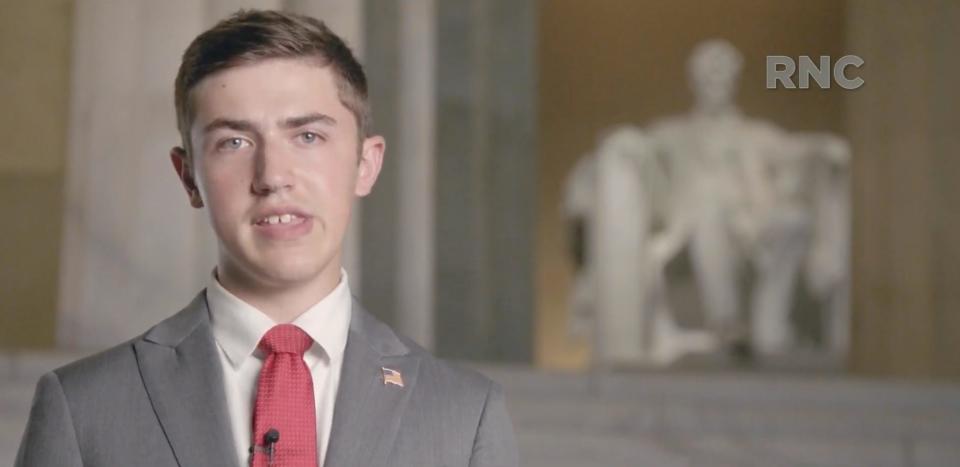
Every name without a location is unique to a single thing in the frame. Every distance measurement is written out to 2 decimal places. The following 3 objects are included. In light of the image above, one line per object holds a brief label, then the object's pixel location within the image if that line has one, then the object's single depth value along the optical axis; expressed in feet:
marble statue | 28.91
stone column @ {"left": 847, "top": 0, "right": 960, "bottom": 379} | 31.14
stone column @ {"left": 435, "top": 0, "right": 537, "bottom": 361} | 32.01
